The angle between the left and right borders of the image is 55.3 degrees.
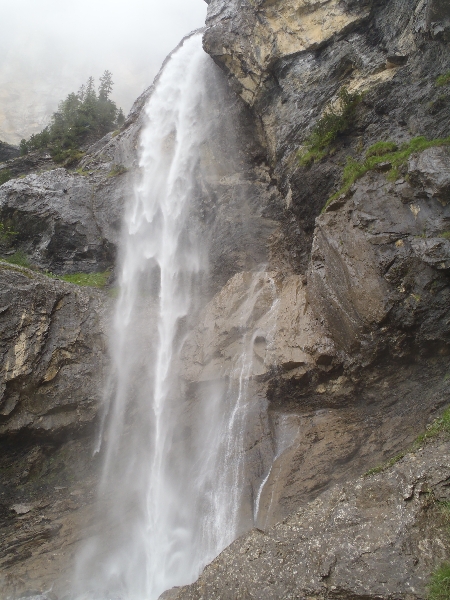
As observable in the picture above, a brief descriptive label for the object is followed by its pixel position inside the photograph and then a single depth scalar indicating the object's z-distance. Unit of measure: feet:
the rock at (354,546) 20.17
